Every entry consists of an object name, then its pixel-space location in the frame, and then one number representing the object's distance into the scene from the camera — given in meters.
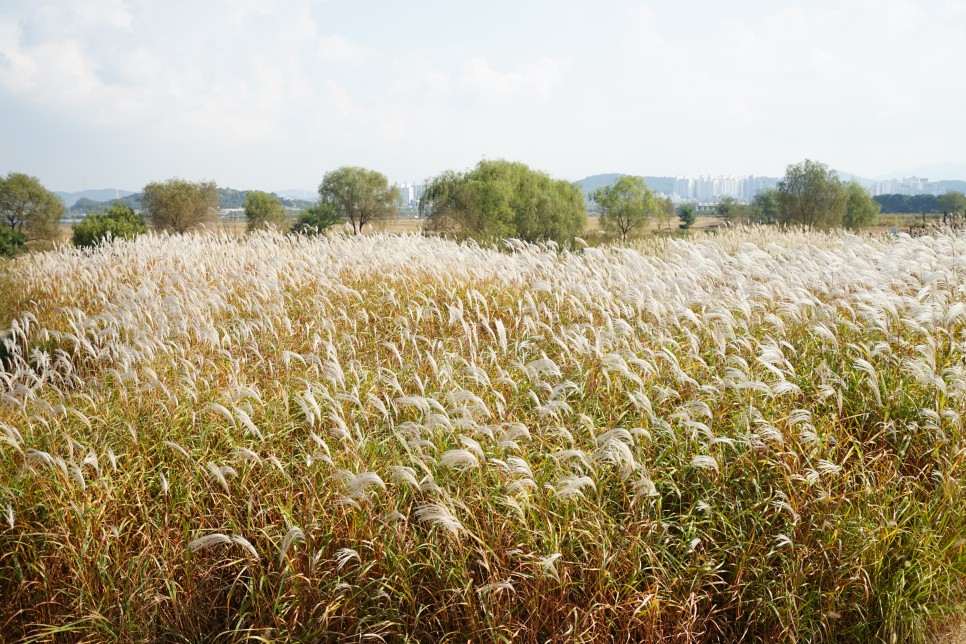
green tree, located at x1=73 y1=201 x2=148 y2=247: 36.51
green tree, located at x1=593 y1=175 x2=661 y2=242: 60.88
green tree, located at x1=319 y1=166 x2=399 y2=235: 64.19
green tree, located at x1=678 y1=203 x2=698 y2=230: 107.69
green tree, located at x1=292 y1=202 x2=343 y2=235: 61.38
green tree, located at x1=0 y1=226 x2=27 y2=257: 51.13
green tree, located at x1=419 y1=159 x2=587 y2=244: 45.09
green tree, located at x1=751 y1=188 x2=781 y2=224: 61.34
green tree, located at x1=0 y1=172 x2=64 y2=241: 58.56
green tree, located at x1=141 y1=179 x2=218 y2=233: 50.88
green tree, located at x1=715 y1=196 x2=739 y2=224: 97.69
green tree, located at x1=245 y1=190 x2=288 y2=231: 67.69
